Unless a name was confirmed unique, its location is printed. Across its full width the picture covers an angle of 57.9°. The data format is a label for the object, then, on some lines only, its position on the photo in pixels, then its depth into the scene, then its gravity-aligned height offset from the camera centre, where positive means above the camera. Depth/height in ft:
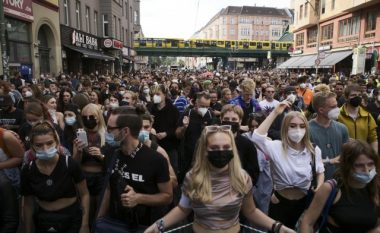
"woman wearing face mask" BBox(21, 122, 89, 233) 10.02 -3.27
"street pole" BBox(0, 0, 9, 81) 31.94 +2.93
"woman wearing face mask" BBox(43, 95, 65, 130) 17.97 -1.93
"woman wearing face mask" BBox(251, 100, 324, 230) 11.08 -2.88
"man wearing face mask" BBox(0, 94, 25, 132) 17.52 -2.01
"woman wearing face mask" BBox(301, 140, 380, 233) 8.97 -3.10
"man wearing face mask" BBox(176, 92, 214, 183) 18.85 -2.65
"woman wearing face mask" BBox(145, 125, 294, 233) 8.51 -2.82
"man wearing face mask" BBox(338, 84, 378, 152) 15.81 -1.85
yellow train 228.43 +23.47
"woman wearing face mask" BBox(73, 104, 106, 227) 12.32 -3.18
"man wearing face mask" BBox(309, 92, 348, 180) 13.10 -2.01
